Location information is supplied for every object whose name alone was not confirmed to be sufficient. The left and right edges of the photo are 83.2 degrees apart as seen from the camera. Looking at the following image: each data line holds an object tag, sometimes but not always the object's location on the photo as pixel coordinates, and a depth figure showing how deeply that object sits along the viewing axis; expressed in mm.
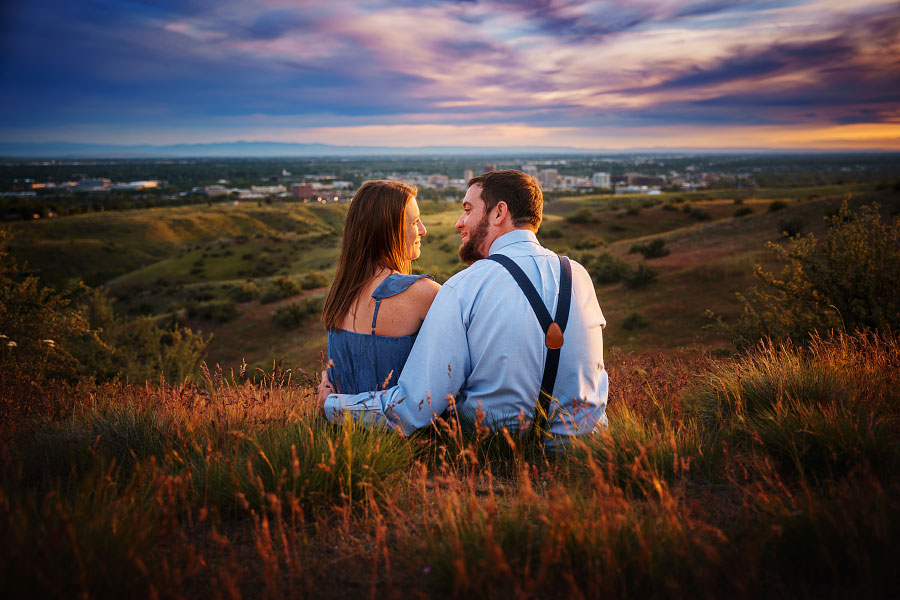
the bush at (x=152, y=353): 19625
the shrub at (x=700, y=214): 45938
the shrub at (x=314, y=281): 35656
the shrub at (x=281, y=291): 32281
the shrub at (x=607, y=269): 22020
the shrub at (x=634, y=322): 15429
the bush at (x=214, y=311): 28766
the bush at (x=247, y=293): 34578
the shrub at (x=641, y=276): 19656
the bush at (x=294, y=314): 25750
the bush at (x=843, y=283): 8125
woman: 3549
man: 3094
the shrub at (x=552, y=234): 41294
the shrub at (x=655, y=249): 24938
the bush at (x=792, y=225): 23750
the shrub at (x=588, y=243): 36875
